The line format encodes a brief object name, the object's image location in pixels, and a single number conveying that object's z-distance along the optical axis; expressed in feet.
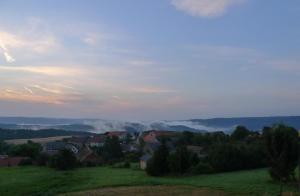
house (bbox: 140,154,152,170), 250.72
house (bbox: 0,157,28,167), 291.67
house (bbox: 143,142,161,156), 322.14
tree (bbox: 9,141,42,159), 321.65
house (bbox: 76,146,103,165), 298.88
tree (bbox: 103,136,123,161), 325.21
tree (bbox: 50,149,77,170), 254.47
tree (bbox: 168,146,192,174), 218.59
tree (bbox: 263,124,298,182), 127.65
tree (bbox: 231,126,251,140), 323.78
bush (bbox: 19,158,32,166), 294.66
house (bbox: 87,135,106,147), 448.16
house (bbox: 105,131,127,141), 500.74
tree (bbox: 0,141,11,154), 372.99
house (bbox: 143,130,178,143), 411.85
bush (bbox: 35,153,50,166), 279.45
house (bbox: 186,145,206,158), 260.25
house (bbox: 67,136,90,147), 458.91
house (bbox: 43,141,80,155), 372.62
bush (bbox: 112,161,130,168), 269.44
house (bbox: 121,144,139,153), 366.43
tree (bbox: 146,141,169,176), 218.59
